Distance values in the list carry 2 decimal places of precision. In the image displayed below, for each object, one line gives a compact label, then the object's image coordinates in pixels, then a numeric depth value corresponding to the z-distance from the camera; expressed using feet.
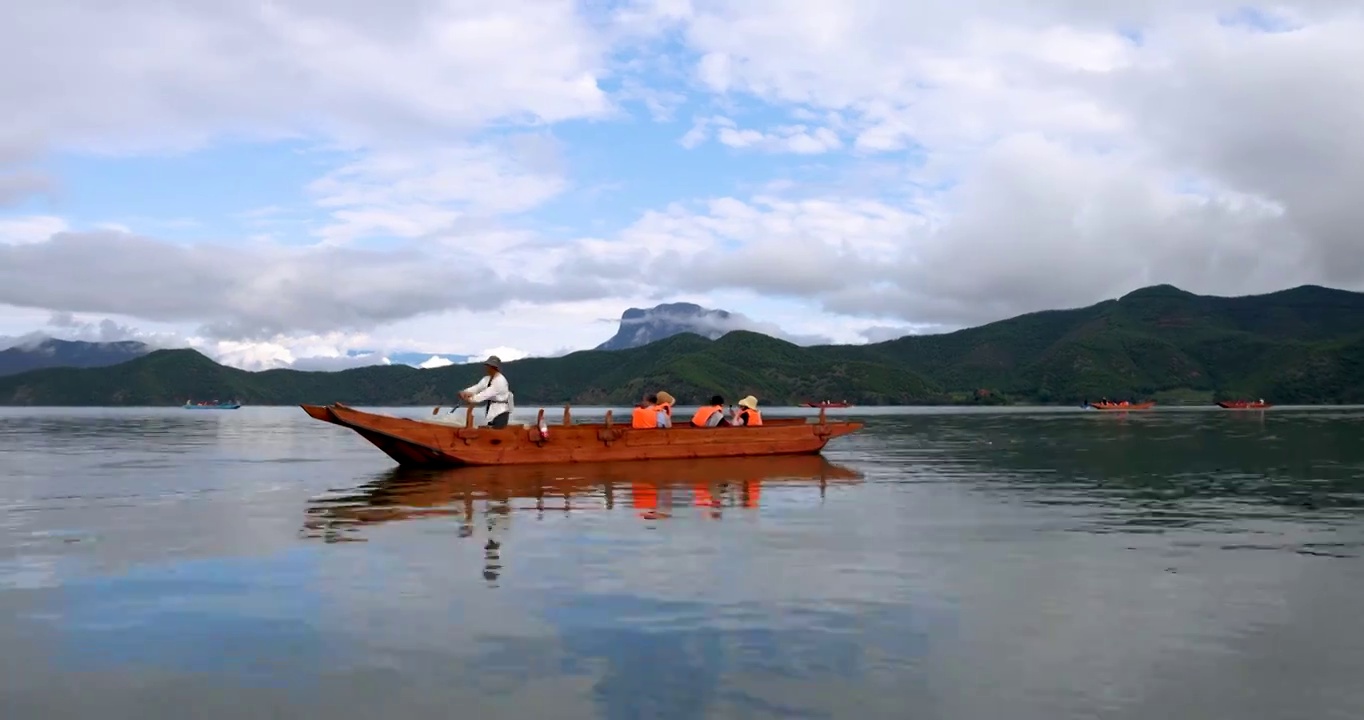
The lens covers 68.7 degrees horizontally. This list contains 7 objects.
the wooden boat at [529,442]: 98.17
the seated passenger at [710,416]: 114.32
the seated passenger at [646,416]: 110.73
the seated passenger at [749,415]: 120.37
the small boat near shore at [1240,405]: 511.98
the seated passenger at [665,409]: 112.47
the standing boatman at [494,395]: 97.33
